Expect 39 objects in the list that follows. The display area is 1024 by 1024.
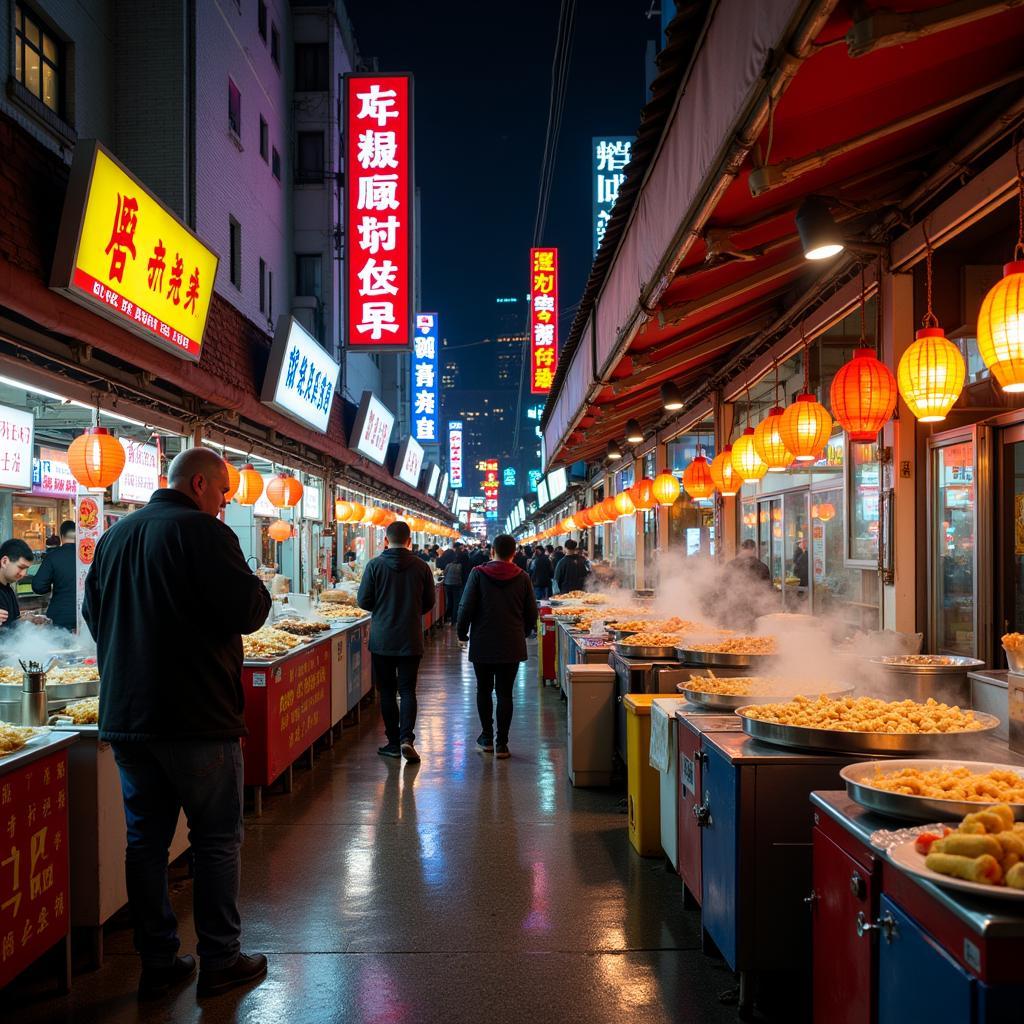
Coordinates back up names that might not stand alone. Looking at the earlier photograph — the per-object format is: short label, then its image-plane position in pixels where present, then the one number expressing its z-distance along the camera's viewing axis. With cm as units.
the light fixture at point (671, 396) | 1053
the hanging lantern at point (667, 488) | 1246
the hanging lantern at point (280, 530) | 1390
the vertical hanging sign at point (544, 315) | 2411
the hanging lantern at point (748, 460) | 868
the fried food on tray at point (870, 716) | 397
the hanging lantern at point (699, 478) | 1112
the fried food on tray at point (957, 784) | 296
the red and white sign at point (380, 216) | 1482
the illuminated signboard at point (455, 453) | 6519
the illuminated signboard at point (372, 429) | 1770
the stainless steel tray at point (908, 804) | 286
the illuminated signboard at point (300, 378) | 1088
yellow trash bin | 609
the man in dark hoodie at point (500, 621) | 922
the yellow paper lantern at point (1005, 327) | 396
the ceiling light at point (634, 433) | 1311
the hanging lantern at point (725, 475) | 982
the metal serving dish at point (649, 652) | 734
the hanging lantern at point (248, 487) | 1046
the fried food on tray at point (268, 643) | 772
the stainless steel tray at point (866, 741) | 387
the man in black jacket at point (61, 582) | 878
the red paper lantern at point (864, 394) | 572
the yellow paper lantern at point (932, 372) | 503
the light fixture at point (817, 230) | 508
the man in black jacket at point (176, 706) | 410
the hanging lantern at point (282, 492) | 1180
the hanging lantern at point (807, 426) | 682
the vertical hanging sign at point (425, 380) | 3631
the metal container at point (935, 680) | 523
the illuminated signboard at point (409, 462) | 2497
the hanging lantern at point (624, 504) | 1536
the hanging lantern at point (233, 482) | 977
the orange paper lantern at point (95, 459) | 704
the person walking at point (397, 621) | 892
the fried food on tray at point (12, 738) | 402
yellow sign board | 584
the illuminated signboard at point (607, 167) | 2147
